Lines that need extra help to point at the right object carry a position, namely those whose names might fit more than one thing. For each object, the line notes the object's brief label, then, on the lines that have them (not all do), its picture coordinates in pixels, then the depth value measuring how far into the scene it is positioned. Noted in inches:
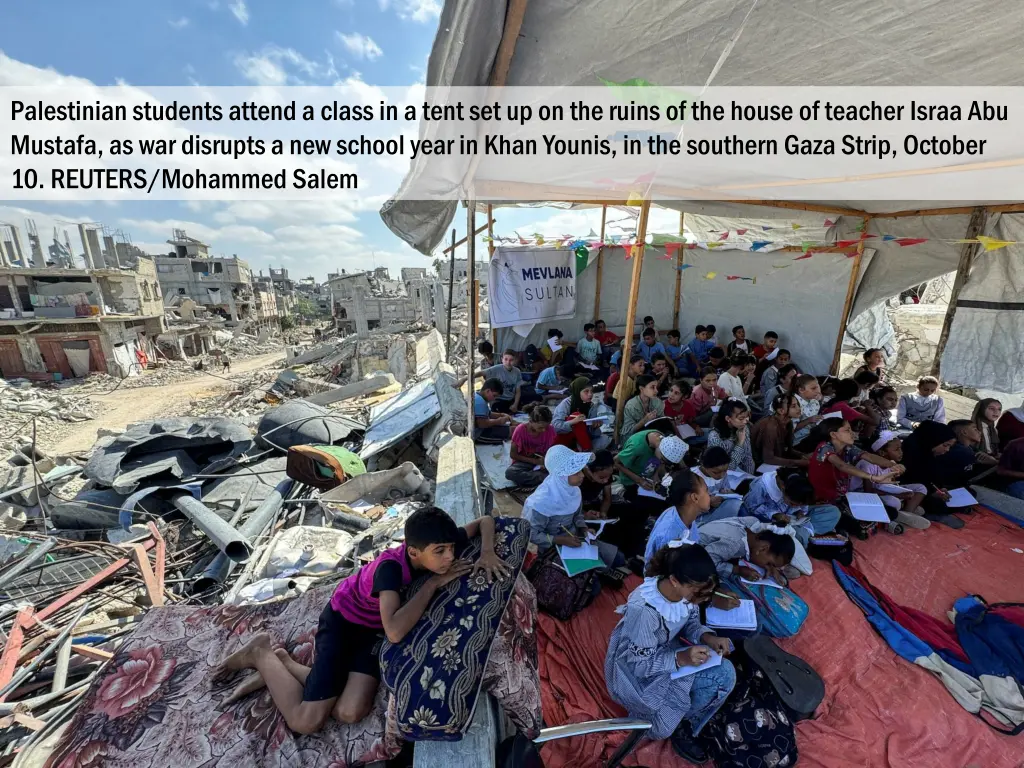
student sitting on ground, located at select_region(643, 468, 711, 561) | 116.8
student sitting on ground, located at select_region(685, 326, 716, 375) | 313.6
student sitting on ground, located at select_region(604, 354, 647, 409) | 204.8
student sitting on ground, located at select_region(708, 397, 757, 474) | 158.7
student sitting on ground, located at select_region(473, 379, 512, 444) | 227.9
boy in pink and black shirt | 81.7
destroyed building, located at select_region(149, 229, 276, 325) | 1498.5
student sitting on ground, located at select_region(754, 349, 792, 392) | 245.8
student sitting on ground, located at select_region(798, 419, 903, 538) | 148.6
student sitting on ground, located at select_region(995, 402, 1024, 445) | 179.1
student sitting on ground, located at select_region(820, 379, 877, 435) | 188.1
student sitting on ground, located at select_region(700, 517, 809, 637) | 115.4
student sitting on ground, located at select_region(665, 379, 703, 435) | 202.5
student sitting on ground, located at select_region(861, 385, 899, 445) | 195.5
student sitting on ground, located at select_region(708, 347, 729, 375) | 281.3
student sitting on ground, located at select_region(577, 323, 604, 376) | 317.4
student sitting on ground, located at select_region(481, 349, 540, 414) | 263.1
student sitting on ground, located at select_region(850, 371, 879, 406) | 214.7
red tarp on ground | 92.4
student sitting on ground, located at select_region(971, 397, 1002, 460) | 178.4
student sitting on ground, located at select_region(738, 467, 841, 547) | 135.9
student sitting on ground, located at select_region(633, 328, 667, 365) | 298.8
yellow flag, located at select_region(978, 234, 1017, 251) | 160.6
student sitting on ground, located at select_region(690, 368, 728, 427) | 211.0
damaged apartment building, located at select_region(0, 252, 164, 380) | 890.1
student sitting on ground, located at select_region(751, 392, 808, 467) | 172.6
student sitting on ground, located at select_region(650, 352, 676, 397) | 246.4
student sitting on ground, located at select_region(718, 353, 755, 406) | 225.3
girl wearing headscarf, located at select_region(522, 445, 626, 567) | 127.9
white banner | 285.3
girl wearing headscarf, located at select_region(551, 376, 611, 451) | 185.6
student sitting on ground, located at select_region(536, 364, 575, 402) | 267.6
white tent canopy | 60.9
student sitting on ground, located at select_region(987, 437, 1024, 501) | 163.2
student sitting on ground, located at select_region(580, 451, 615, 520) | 143.9
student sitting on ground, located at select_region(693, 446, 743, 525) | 136.9
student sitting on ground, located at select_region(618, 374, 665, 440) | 190.5
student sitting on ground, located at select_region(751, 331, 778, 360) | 286.2
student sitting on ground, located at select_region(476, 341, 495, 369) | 294.4
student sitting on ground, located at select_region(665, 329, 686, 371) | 319.3
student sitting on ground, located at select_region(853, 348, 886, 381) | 242.5
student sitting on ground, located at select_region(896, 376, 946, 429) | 206.7
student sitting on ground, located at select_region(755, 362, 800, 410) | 232.5
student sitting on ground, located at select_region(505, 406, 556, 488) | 177.6
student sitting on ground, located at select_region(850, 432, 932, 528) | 153.9
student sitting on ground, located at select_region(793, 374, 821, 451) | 187.9
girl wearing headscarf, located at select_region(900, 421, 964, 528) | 161.2
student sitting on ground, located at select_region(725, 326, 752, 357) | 301.9
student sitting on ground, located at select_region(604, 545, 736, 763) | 89.5
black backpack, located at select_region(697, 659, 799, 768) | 87.6
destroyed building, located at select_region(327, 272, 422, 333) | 1141.7
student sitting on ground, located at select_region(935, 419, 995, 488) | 162.4
